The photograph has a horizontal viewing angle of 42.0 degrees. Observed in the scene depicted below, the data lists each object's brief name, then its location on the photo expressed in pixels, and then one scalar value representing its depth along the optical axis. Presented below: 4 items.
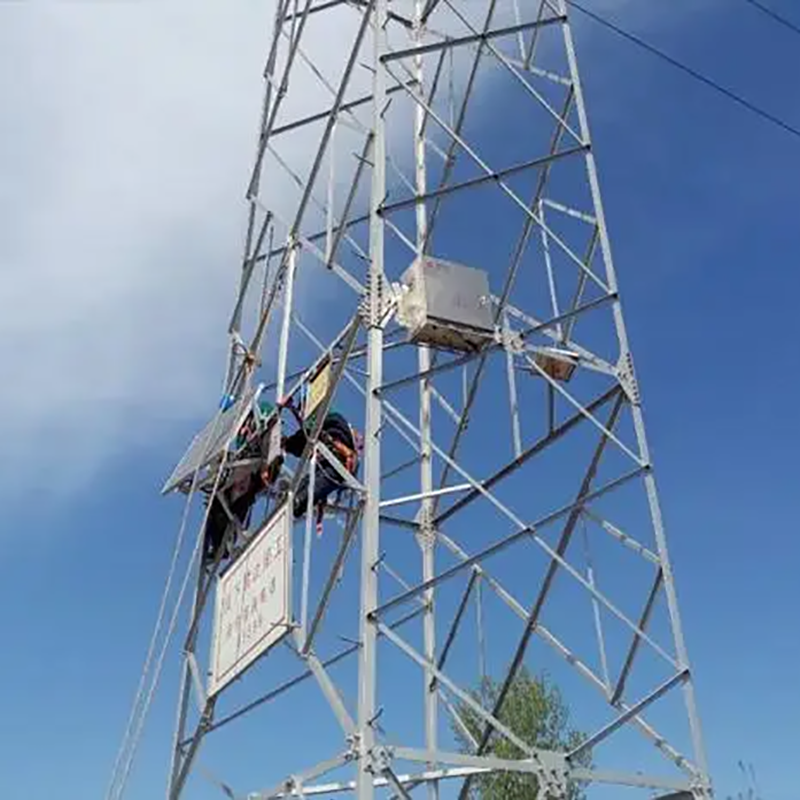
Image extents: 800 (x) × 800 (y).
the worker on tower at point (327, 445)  9.52
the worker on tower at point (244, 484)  10.45
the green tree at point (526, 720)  19.09
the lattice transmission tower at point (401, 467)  7.76
